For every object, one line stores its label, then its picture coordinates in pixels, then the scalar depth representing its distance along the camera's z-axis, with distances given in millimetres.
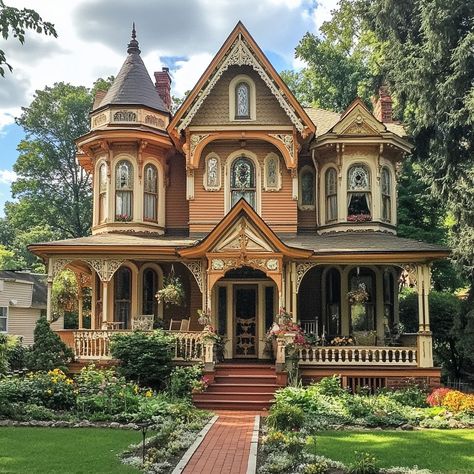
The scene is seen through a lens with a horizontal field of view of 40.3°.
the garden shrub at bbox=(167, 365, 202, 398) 16792
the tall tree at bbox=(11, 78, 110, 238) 44562
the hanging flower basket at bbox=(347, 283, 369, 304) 19750
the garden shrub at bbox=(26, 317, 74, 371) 17719
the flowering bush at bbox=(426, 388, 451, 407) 15886
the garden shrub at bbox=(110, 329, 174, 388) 17375
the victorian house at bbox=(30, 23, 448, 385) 20125
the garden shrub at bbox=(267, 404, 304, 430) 11391
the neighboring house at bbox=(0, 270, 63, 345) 35750
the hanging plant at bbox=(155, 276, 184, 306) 19609
